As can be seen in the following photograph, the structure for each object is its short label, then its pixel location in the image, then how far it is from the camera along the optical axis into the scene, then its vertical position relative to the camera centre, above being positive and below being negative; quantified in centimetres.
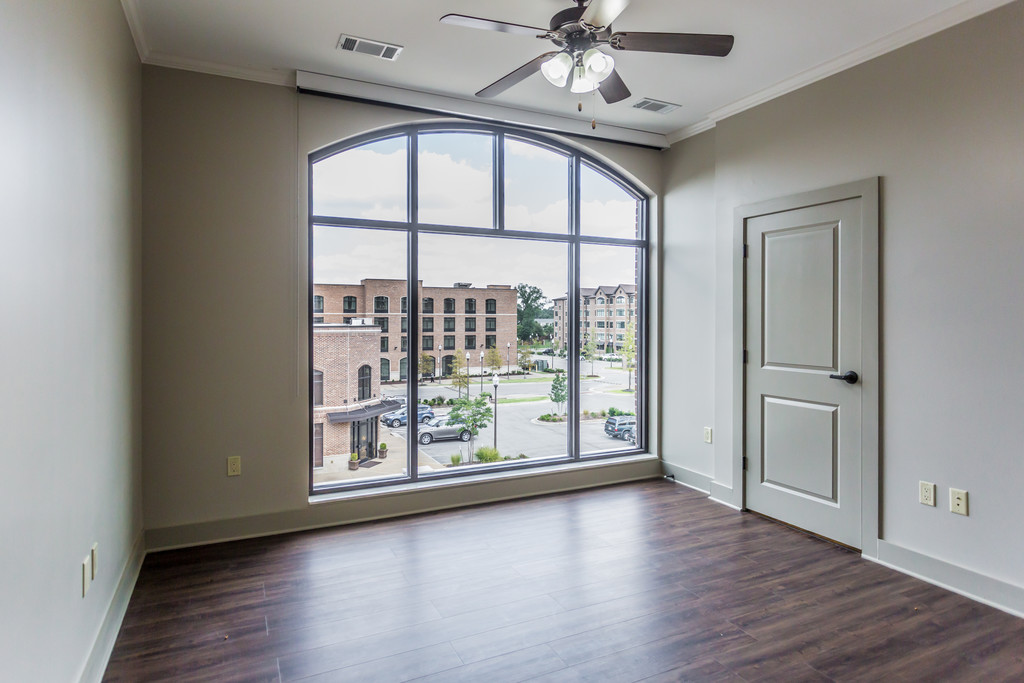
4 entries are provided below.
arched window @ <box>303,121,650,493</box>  370 +66
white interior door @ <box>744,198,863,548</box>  322 -19
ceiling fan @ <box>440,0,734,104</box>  229 +128
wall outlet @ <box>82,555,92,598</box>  190 -82
